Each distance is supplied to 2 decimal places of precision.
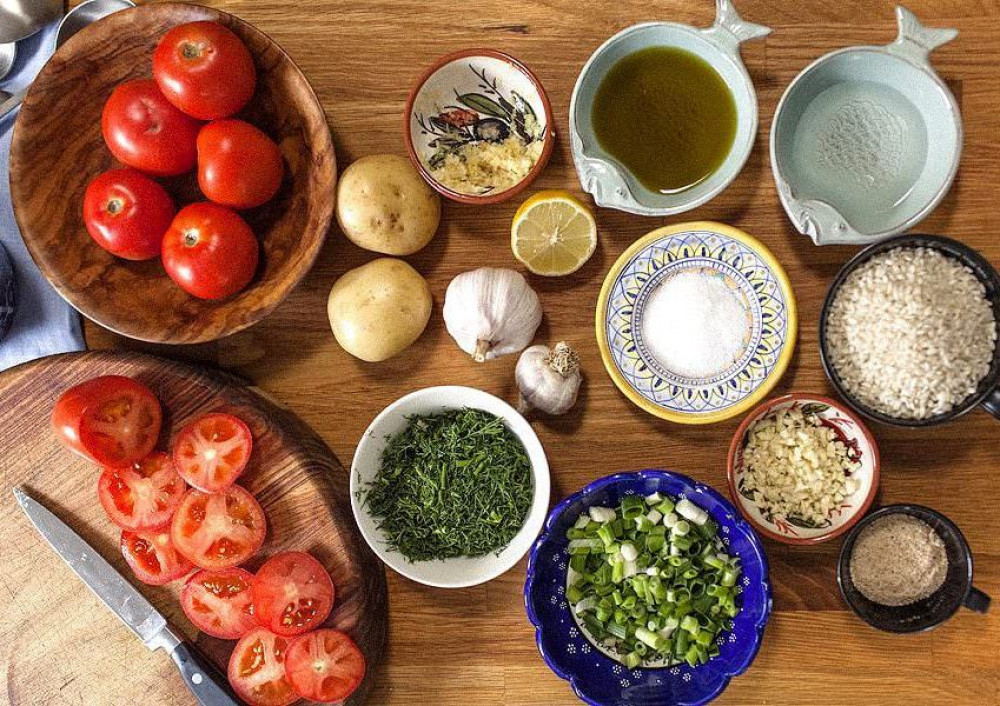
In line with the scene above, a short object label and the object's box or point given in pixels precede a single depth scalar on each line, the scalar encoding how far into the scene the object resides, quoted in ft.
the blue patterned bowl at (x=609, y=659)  4.55
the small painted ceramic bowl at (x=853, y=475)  4.67
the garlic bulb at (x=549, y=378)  4.65
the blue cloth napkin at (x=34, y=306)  5.05
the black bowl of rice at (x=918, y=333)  4.47
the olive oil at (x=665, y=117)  4.73
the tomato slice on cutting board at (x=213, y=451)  4.72
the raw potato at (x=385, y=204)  4.64
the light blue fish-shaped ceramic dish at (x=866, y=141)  4.51
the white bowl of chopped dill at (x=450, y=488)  4.75
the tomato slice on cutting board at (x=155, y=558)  4.82
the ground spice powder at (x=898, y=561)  4.72
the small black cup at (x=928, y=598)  4.58
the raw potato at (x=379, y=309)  4.71
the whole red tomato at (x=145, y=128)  4.47
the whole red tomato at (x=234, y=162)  4.42
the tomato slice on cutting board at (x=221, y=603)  4.79
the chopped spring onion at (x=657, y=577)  4.67
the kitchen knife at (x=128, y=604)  4.73
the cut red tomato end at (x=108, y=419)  4.58
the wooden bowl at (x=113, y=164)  4.52
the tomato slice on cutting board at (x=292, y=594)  4.60
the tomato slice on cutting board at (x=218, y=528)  4.72
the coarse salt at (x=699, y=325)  4.74
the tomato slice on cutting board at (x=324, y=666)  4.60
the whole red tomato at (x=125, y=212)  4.48
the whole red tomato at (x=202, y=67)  4.31
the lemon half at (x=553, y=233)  4.71
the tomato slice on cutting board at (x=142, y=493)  4.81
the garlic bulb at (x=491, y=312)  4.70
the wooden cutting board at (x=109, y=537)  4.82
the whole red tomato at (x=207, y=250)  4.44
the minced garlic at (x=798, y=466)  4.76
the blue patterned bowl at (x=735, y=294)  4.70
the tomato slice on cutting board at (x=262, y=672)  4.75
